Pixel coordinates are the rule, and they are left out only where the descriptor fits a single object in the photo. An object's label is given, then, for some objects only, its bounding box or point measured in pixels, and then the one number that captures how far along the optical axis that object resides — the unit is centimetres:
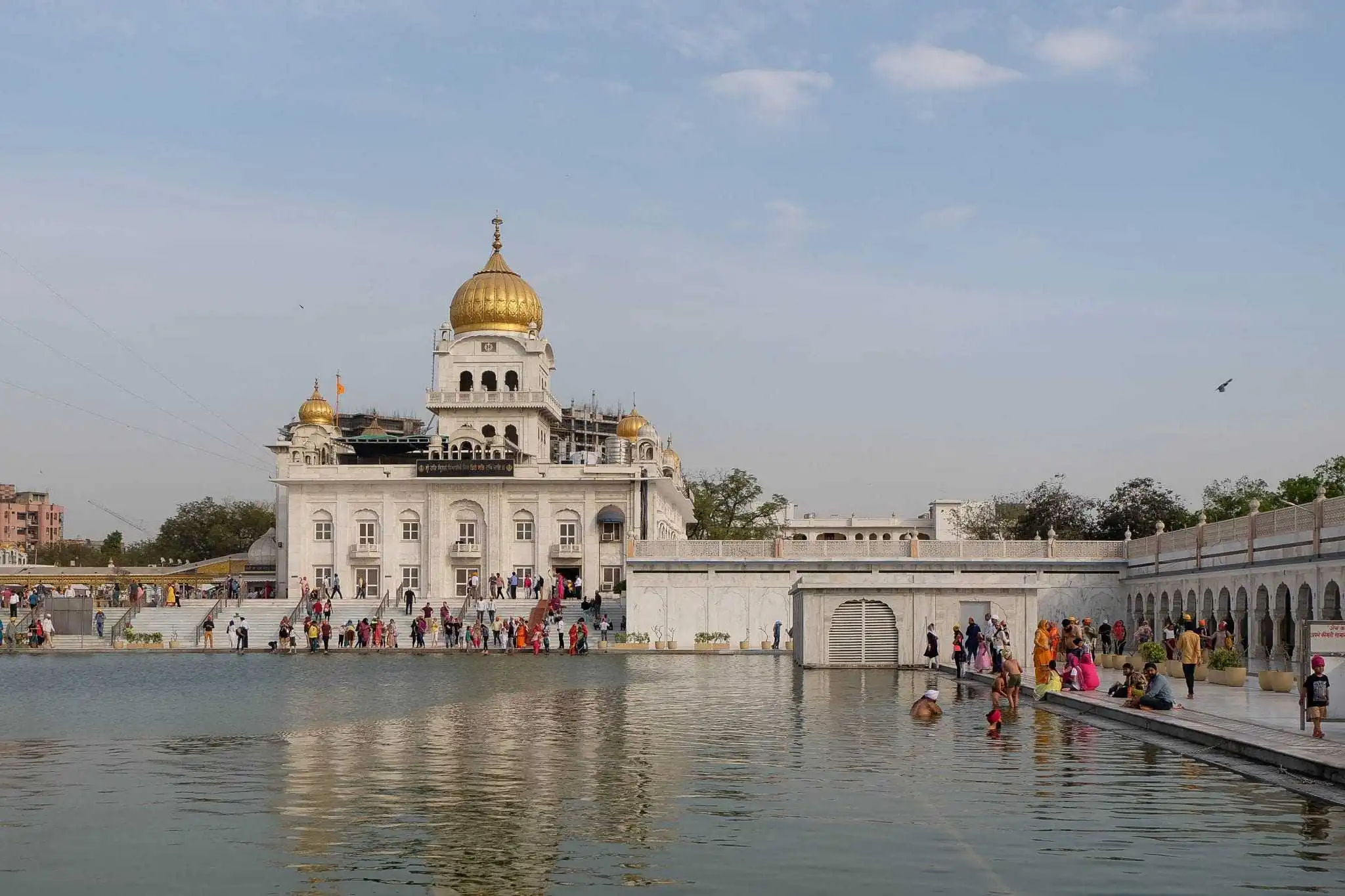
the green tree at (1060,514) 7994
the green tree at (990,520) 10094
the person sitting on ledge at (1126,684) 2536
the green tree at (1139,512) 7769
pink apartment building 19488
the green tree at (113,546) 14662
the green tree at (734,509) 10494
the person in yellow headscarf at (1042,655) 2712
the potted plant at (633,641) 5968
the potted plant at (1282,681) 2931
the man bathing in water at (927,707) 2412
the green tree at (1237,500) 8550
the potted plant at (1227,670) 3262
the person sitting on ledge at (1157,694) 2369
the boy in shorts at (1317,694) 1916
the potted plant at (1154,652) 3312
